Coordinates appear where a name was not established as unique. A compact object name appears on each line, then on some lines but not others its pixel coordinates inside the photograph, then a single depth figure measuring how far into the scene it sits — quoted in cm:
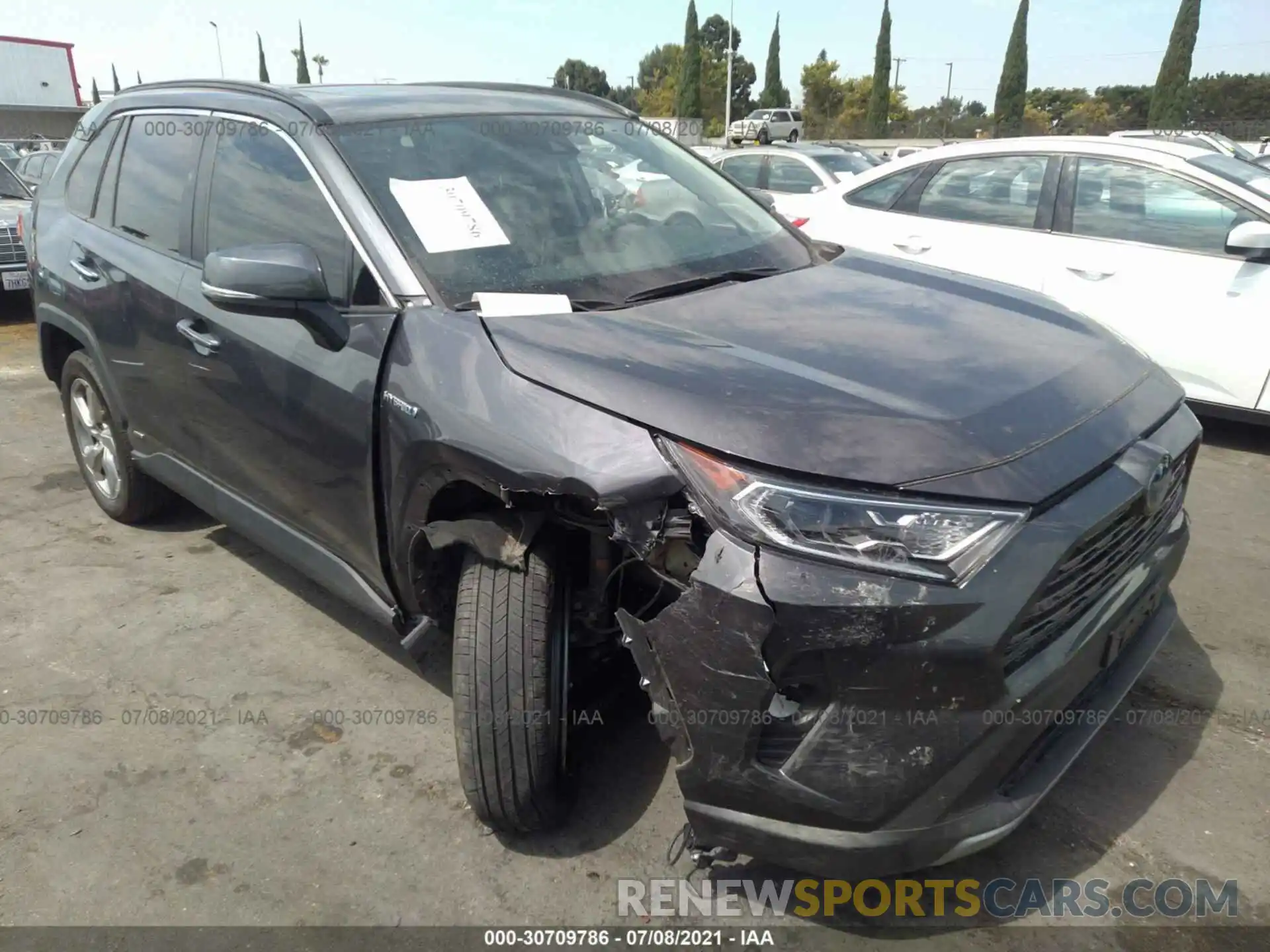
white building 4922
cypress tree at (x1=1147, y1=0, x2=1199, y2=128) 3791
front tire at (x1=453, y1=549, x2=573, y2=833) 217
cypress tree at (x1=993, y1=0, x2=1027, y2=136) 4459
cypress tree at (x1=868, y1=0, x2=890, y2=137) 4838
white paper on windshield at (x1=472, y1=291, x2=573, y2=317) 231
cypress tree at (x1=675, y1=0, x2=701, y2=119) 5050
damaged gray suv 175
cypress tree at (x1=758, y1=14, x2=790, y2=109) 6244
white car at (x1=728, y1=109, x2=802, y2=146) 4022
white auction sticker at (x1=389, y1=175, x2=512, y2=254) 250
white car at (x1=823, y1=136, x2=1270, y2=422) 479
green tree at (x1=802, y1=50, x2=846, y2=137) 6169
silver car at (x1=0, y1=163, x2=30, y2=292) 857
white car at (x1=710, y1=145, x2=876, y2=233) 1031
